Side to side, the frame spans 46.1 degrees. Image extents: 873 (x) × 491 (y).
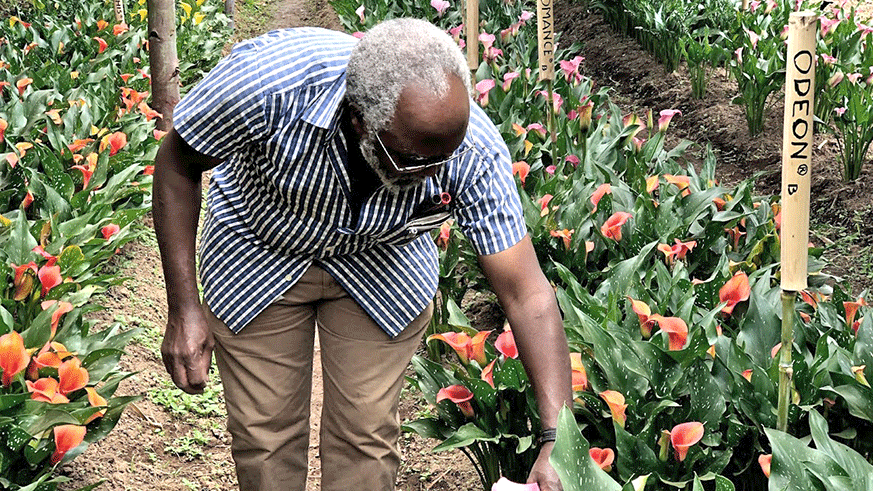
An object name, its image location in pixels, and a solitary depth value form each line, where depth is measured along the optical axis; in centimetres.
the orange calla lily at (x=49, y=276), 339
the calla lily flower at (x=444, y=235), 412
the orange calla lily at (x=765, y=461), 240
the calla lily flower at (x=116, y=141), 488
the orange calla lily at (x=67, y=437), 268
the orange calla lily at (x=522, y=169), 440
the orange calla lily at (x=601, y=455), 241
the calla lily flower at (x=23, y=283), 348
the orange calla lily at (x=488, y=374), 289
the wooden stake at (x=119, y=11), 732
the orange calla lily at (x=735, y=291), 314
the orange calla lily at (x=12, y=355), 283
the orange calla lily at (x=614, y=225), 366
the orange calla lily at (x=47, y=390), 277
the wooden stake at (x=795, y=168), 227
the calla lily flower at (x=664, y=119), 455
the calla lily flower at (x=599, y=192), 391
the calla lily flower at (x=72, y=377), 288
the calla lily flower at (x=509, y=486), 190
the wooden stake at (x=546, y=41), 464
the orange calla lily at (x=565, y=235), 375
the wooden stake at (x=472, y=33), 495
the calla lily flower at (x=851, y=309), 306
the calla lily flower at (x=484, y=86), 512
